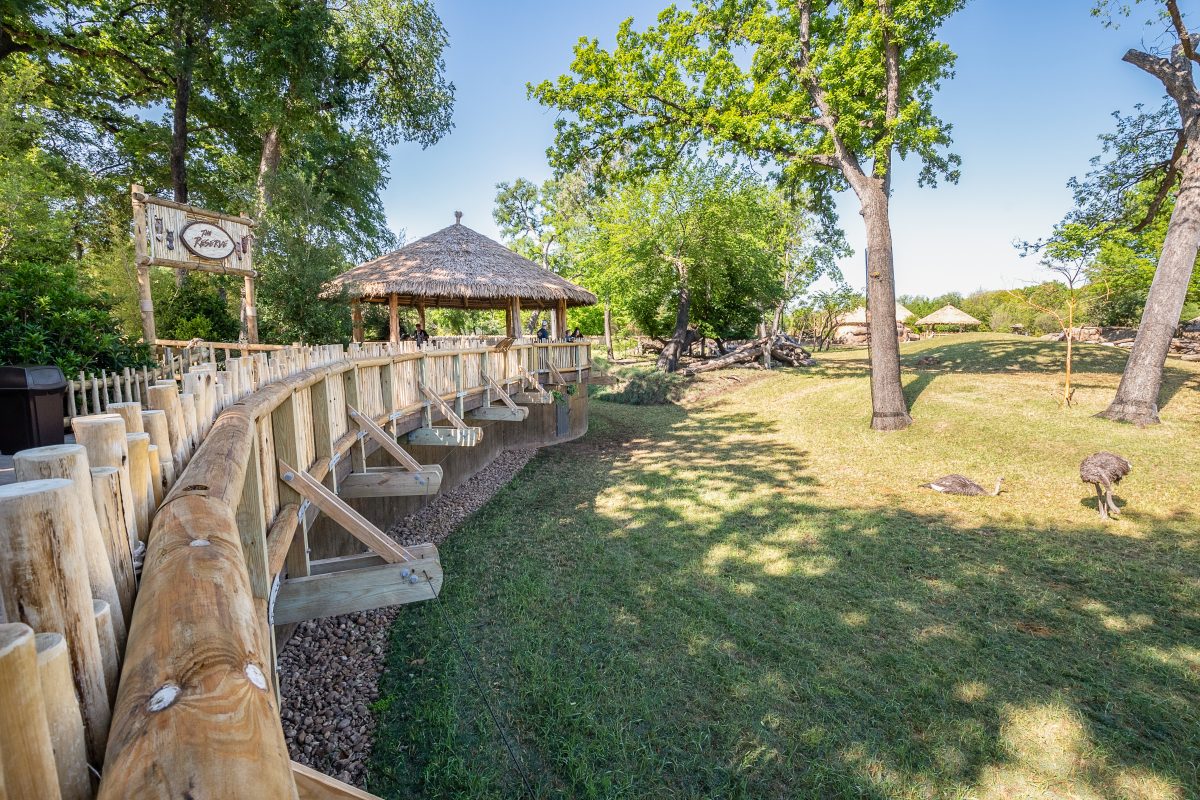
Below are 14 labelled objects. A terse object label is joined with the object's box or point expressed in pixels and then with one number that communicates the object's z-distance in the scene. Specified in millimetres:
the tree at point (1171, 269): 10461
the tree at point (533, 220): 39781
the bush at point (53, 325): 6145
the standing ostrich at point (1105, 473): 7340
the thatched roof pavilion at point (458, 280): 14055
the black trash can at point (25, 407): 3986
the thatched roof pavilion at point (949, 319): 38756
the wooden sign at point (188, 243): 8547
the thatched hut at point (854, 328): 40312
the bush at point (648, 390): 20141
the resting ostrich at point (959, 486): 8648
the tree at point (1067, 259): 12047
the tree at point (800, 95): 12008
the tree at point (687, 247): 22016
